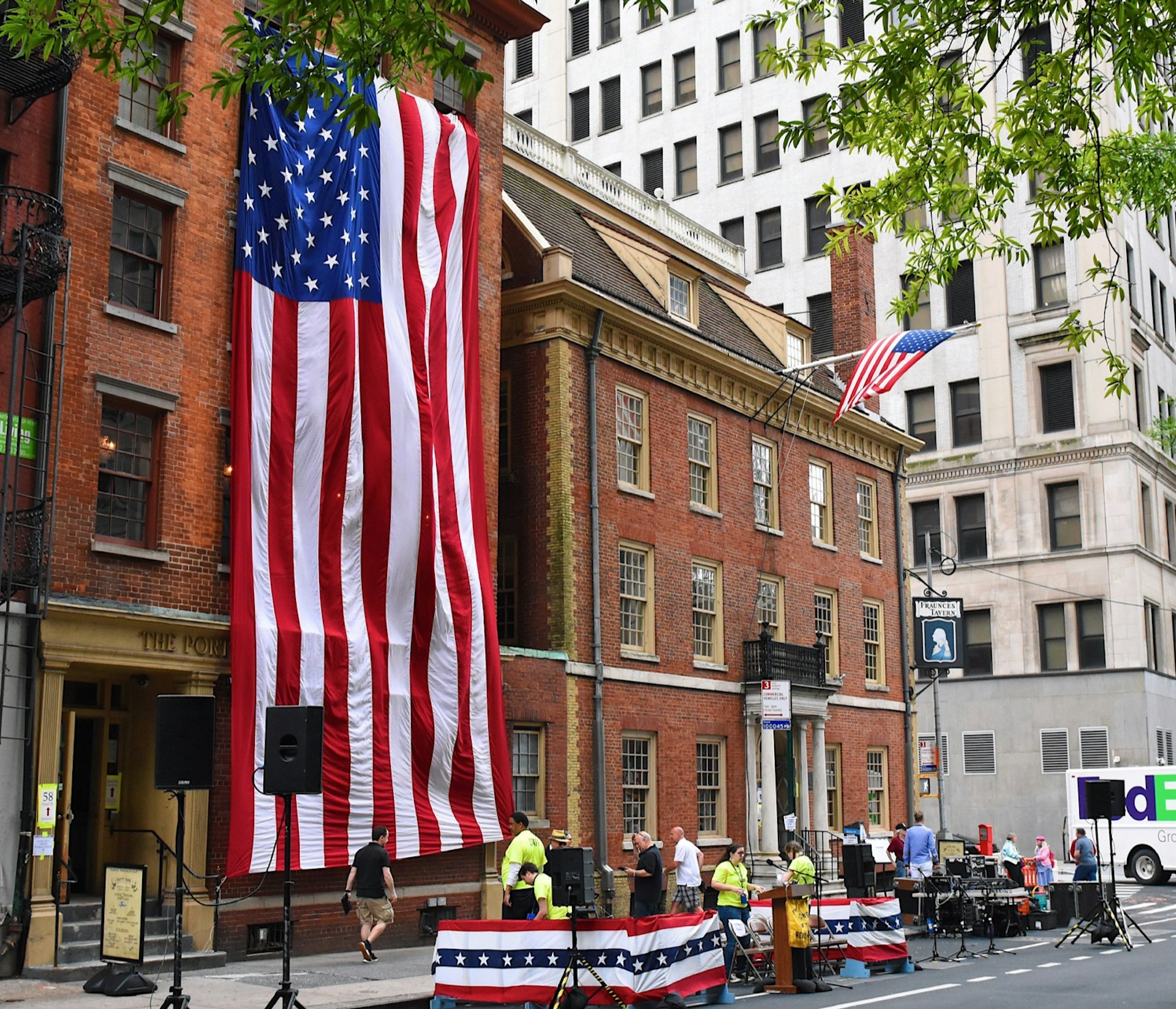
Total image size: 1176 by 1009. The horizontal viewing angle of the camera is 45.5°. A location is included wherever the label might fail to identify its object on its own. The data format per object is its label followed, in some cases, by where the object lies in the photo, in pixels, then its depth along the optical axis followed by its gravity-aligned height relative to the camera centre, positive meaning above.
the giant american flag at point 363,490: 19.44 +3.70
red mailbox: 36.84 -2.71
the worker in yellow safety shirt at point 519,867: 18.61 -1.66
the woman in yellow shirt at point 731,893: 18.73 -2.02
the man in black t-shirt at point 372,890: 18.88 -1.97
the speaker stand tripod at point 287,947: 12.20 -1.77
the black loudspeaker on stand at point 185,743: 13.36 +0.01
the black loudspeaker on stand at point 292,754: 12.79 -0.10
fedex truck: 39.38 -2.33
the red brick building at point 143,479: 17.83 +3.49
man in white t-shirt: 21.42 -1.98
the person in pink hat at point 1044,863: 33.92 -3.00
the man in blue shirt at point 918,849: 27.33 -2.13
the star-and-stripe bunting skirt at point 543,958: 15.20 -2.35
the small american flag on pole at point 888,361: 28.14 +7.58
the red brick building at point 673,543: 26.58 +4.23
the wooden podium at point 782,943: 17.64 -2.53
